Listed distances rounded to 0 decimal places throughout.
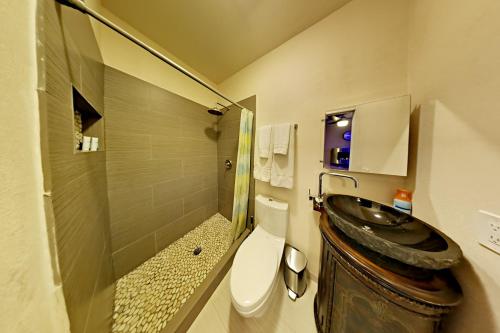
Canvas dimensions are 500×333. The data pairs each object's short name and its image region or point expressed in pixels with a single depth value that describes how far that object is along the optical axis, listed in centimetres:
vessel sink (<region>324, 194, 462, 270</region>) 47
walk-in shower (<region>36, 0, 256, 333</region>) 49
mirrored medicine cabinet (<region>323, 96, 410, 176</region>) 81
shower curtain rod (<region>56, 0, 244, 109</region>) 53
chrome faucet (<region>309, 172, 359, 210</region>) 110
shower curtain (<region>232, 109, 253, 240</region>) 158
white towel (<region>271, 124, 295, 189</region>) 129
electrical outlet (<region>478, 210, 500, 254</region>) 43
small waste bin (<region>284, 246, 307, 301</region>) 116
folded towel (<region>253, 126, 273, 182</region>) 142
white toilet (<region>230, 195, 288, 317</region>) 84
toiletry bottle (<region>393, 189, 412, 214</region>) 79
